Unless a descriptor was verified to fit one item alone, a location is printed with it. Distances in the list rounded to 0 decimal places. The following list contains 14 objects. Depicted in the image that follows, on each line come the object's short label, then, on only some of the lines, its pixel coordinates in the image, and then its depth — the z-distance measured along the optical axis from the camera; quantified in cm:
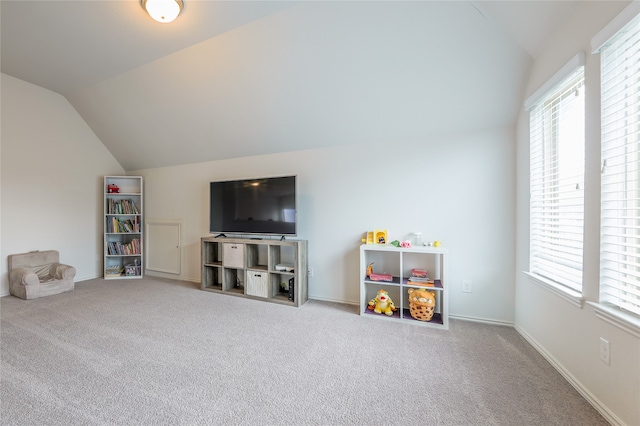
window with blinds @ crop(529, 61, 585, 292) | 158
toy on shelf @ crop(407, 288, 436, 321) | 232
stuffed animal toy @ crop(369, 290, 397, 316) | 251
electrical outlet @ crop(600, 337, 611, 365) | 126
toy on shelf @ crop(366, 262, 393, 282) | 254
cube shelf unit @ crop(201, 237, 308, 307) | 292
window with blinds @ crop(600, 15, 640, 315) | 119
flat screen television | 299
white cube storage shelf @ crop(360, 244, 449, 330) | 231
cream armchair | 299
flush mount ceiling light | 182
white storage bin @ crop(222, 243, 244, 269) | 317
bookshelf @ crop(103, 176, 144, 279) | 407
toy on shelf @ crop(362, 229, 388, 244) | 270
